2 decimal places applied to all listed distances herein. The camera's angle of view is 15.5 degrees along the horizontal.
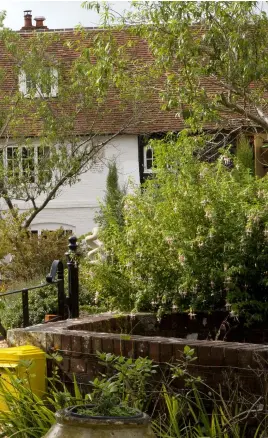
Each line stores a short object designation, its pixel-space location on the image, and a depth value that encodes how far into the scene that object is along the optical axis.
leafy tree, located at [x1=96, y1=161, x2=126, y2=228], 28.81
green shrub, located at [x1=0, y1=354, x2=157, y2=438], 5.55
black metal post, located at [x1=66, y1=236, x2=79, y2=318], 10.00
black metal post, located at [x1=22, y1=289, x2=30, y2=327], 10.42
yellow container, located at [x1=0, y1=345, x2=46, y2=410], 6.66
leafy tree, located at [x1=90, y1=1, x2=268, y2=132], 9.89
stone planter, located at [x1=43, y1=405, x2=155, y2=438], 3.53
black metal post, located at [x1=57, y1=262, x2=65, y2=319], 9.84
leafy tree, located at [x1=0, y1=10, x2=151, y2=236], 23.78
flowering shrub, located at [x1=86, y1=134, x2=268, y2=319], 8.08
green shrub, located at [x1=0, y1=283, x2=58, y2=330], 14.03
